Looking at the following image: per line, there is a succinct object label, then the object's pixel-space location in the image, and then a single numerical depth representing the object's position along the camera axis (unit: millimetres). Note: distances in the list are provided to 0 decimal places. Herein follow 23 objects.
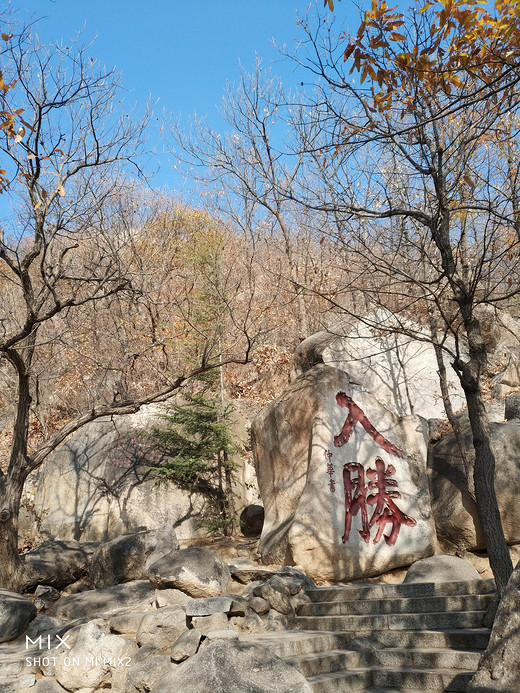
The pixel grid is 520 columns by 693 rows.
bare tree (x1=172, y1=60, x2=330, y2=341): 13734
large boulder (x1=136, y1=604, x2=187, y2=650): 5441
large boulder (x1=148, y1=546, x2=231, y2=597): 6512
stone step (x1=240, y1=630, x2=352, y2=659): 5195
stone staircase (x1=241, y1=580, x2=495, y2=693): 4809
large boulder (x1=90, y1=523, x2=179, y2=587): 8289
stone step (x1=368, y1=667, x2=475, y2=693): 4582
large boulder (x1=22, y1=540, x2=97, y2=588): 8454
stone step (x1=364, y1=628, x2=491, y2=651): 5086
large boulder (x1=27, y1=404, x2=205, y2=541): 10977
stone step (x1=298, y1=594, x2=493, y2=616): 5730
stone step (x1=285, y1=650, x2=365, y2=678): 4969
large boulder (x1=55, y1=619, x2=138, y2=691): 5168
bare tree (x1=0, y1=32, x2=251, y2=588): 6988
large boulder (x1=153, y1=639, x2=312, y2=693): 4207
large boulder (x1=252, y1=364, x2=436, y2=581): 8227
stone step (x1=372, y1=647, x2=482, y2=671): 4809
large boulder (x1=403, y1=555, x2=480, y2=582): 7047
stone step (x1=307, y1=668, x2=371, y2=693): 4703
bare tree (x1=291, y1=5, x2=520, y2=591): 5473
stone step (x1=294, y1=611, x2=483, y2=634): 5488
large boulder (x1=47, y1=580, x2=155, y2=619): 7120
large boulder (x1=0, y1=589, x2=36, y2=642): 6504
